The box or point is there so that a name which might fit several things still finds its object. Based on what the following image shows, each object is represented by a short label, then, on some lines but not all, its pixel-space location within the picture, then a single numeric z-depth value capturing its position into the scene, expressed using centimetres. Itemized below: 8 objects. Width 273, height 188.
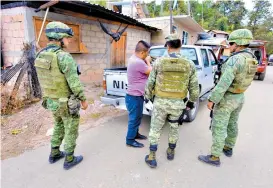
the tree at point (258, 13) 4522
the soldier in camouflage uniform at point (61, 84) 219
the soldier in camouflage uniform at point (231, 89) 237
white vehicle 370
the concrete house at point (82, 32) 530
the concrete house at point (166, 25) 1247
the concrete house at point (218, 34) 3225
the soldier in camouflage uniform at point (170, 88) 233
